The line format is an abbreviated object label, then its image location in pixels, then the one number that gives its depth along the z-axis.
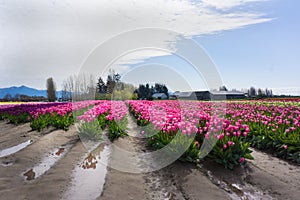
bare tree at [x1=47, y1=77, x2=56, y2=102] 50.72
